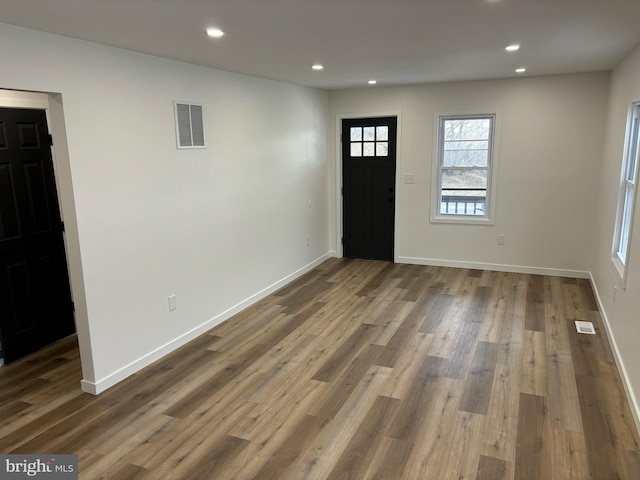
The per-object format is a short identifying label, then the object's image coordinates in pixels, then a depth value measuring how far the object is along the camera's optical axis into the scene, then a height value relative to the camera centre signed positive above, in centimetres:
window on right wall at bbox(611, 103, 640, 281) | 376 -27
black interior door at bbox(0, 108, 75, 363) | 356 -63
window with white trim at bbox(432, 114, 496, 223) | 581 -13
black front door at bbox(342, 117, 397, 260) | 632 -36
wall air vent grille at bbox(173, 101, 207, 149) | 375 +32
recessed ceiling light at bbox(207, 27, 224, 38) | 274 +80
